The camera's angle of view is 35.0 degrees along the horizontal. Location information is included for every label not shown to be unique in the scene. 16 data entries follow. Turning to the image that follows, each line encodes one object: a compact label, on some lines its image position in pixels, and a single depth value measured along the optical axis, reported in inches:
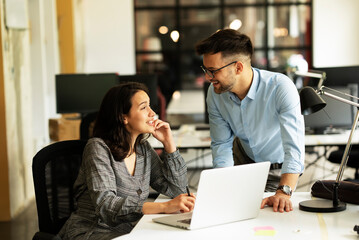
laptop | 77.9
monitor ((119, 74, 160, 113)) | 217.6
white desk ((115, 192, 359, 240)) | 77.6
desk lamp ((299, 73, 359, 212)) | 83.0
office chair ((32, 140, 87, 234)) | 97.4
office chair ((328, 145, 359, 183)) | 200.8
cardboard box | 223.9
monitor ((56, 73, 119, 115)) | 244.1
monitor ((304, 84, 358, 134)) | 190.9
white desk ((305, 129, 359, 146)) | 178.4
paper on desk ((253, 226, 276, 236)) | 78.8
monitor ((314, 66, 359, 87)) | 209.3
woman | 90.8
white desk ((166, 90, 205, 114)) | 386.9
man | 101.9
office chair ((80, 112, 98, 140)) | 181.8
